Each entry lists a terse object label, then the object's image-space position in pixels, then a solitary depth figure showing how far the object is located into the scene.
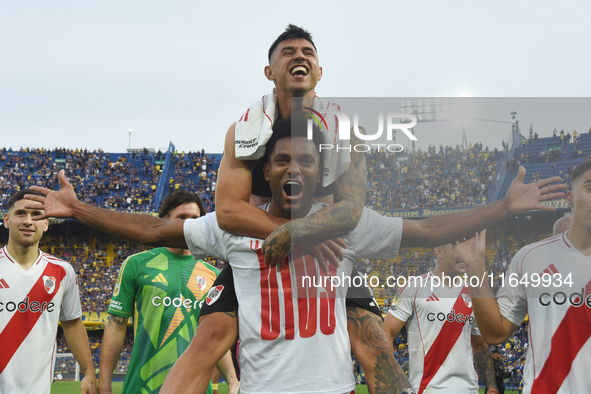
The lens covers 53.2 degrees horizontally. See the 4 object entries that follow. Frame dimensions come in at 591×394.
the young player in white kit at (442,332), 6.14
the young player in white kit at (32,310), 5.14
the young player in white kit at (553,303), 3.51
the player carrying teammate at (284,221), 3.24
